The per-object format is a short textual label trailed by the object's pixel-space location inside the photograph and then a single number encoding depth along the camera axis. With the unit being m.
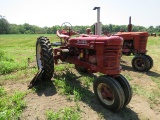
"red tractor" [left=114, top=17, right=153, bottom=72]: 4.29
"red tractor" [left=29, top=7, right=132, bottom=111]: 2.22
